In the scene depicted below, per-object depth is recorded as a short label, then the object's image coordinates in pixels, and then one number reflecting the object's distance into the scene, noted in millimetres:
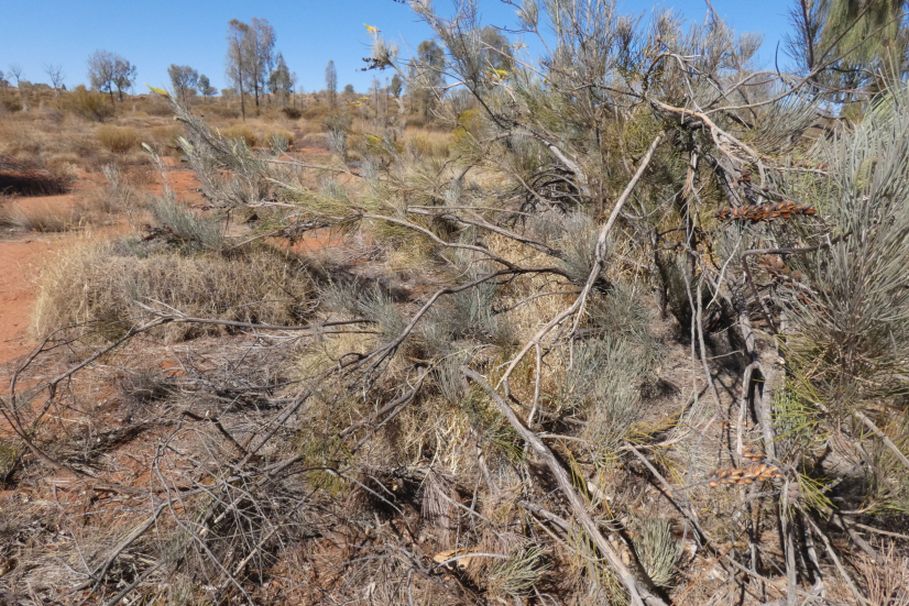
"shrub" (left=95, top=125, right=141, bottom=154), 14745
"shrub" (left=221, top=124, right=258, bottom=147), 15159
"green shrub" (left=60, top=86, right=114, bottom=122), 21547
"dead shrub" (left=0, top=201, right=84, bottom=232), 7246
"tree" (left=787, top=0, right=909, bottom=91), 2934
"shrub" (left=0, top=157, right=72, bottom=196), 9797
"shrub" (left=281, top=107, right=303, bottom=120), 27531
